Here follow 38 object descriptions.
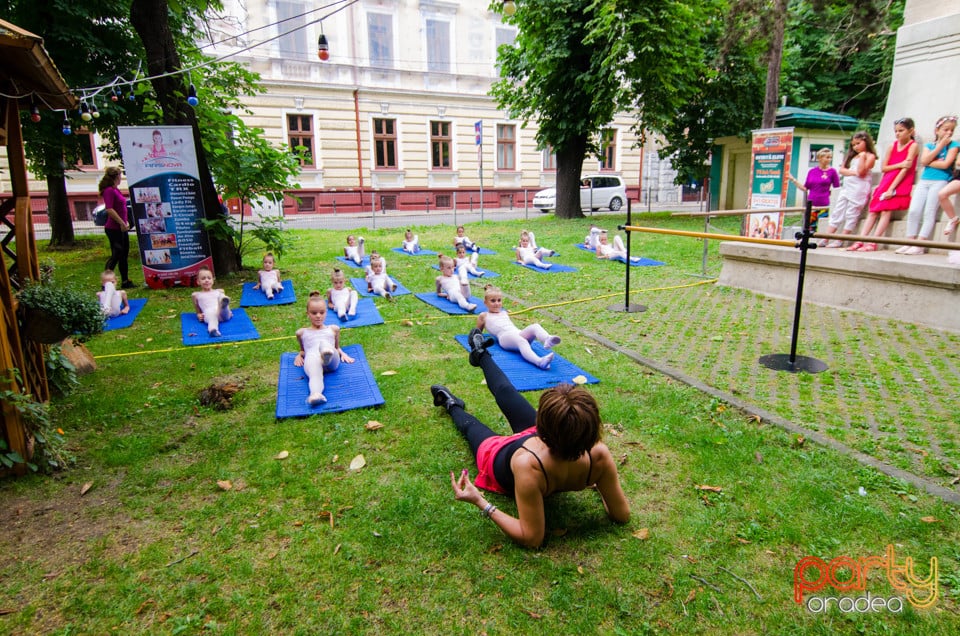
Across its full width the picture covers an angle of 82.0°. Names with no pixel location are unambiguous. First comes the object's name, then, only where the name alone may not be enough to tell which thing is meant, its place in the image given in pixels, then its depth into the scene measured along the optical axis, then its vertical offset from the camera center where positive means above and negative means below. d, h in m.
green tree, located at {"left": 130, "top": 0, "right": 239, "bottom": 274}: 9.73 +2.21
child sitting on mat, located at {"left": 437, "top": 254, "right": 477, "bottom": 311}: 8.68 -1.45
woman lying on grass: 2.79 -1.44
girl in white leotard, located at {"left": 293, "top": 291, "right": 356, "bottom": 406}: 5.18 -1.50
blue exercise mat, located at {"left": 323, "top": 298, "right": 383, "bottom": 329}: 7.93 -1.74
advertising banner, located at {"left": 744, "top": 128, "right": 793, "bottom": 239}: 12.59 +0.41
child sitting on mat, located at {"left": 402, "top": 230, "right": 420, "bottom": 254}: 14.22 -1.16
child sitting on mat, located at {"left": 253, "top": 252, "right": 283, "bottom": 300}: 9.60 -1.37
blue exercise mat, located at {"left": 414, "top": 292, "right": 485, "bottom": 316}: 8.59 -1.70
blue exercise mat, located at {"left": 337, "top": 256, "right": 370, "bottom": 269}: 12.76 -1.46
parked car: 27.62 +0.14
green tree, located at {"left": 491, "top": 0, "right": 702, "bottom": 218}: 16.25 +4.06
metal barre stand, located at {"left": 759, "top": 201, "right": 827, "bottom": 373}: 5.39 -1.72
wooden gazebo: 3.62 +0.01
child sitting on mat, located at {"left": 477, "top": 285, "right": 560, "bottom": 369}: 5.95 -1.51
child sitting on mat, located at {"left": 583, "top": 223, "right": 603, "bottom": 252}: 14.09 -1.10
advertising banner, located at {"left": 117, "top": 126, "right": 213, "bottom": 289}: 9.70 -0.03
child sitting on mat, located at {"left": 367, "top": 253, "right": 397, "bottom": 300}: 9.73 -1.44
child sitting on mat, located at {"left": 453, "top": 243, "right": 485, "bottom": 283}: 10.12 -1.32
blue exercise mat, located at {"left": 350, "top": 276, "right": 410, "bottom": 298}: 10.02 -1.64
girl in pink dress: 7.99 +0.20
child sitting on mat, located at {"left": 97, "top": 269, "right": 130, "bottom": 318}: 8.30 -1.44
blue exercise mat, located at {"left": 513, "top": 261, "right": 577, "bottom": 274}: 11.89 -1.55
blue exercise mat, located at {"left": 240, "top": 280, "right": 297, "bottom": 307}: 9.27 -1.67
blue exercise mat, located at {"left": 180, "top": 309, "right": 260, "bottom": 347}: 7.27 -1.78
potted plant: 4.01 -0.81
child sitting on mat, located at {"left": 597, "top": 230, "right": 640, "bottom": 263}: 12.90 -1.23
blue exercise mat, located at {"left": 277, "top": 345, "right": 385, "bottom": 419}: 4.91 -1.80
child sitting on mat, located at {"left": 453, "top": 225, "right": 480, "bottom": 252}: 14.00 -1.05
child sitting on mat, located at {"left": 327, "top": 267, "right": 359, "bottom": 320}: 8.11 -1.49
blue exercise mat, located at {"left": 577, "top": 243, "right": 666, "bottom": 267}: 12.38 -1.48
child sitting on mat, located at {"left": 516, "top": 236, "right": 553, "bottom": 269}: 12.32 -1.29
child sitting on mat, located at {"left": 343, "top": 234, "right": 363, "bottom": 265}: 12.84 -1.21
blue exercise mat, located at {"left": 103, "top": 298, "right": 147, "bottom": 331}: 7.95 -1.74
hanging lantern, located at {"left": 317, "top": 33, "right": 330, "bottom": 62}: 8.86 +2.43
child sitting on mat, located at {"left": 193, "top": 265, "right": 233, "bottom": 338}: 7.62 -1.42
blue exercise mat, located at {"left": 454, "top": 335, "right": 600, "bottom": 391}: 5.42 -1.78
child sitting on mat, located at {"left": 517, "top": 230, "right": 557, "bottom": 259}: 12.63 -1.23
